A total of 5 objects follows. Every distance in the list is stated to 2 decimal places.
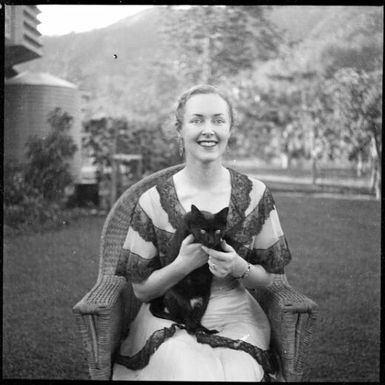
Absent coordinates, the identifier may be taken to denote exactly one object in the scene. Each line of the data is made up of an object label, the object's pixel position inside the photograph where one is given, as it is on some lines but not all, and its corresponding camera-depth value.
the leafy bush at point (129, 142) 2.56
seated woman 1.57
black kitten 1.60
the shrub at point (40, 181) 2.35
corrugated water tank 2.26
